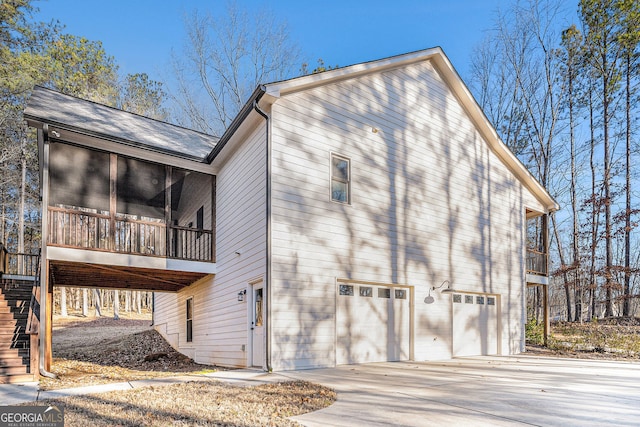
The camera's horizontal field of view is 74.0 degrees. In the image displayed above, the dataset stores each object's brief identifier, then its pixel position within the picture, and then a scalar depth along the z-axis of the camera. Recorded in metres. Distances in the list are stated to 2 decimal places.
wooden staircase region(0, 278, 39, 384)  7.15
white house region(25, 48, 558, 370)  8.63
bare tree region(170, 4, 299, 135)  20.78
